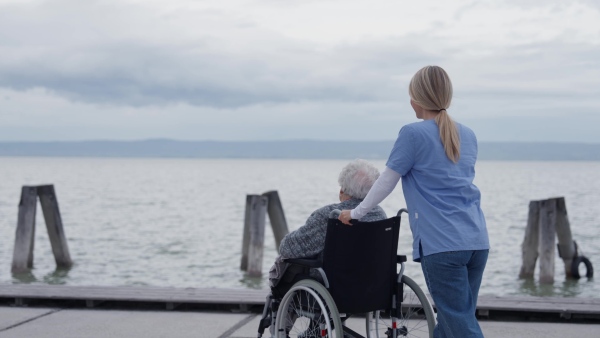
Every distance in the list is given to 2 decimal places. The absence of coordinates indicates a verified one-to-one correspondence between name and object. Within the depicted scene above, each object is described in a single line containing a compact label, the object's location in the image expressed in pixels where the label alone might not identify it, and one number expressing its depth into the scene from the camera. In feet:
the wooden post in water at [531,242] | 41.30
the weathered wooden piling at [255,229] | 41.04
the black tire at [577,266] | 45.39
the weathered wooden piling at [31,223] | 42.60
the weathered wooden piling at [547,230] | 39.06
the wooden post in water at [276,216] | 46.01
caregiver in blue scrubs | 13.96
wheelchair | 15.07
